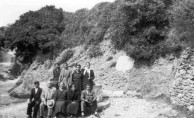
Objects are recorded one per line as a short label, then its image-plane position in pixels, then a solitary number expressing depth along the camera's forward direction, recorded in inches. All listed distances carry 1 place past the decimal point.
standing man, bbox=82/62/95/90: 513.4
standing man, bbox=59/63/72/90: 514.3
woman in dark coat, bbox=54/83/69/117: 443.6
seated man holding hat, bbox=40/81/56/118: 446.3
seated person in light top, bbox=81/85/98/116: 449.2
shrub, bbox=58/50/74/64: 804.0
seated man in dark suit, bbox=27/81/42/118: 454.6
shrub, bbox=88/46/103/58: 710.5
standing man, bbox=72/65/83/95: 499.5
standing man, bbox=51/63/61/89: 546.7
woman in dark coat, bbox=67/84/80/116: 447.2
